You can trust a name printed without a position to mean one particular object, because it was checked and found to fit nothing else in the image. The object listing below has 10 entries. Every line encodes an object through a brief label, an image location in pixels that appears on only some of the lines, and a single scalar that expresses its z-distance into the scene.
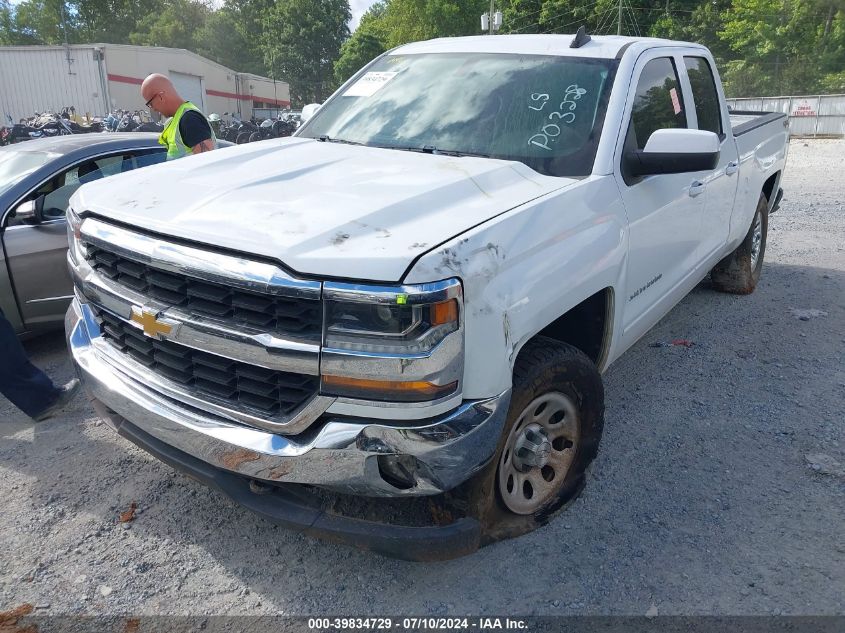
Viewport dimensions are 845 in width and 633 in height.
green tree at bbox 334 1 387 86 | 61.06
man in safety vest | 5.20
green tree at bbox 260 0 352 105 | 71.44
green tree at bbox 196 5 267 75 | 80.62
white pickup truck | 2.09
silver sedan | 4.41
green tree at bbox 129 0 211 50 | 76.50
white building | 28.83
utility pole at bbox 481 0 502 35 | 25.53
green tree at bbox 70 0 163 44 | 75.88
